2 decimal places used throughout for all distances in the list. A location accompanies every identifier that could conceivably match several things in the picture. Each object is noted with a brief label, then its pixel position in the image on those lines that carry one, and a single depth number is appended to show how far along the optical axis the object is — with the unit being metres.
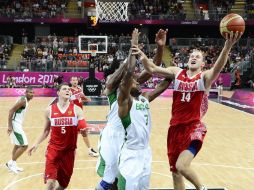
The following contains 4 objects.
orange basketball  5.44
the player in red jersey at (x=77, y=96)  10.04
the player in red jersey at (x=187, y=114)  5.66
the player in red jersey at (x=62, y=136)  6.06
